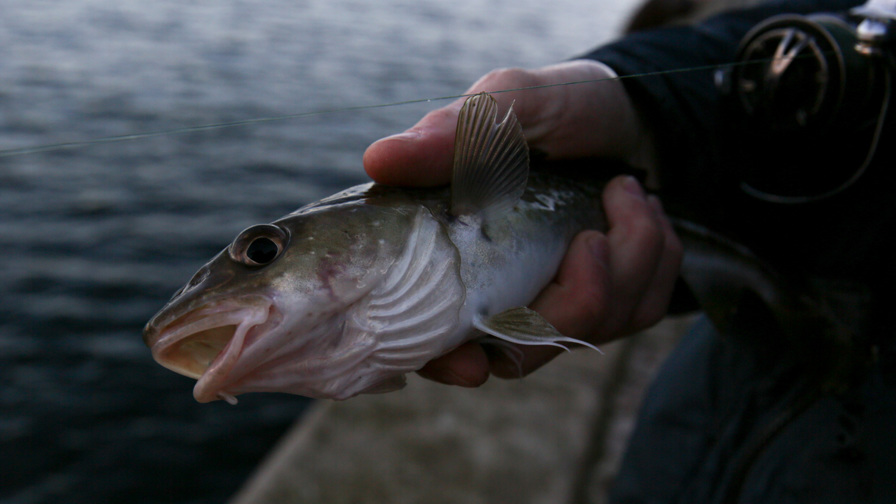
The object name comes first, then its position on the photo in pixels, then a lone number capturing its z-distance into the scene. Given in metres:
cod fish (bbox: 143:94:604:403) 0.31
